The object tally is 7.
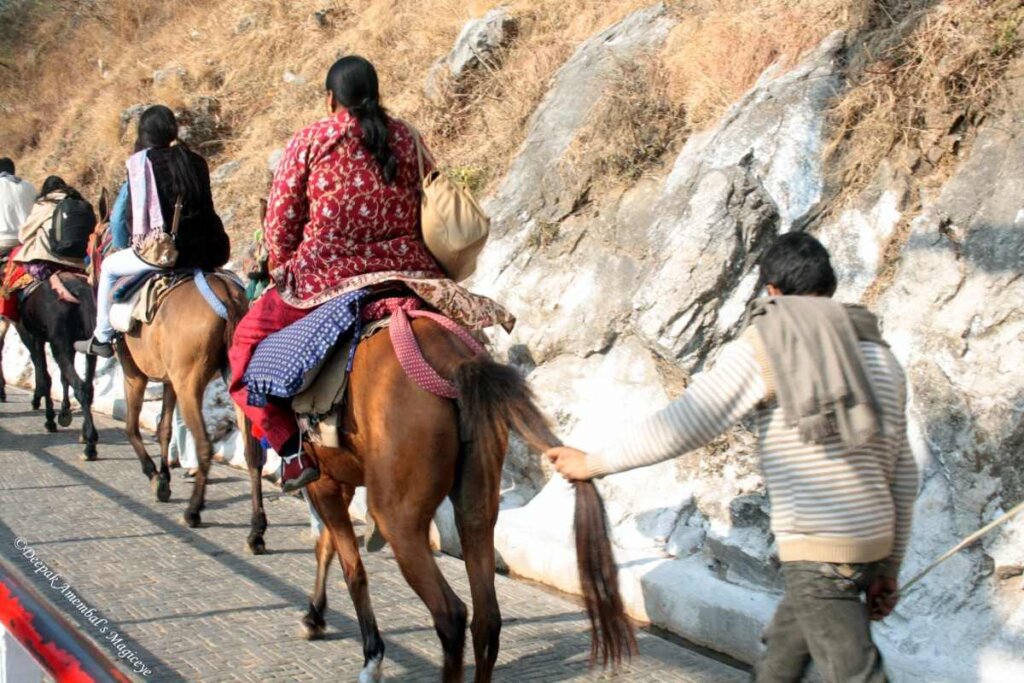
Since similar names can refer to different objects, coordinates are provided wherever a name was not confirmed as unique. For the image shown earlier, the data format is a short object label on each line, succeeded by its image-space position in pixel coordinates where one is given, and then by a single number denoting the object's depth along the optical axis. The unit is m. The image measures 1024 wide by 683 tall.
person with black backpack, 11.07
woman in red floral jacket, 5.03
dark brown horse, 11.10
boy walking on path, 3.21
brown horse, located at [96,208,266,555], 7.79
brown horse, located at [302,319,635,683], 4.45
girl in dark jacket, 8.14
